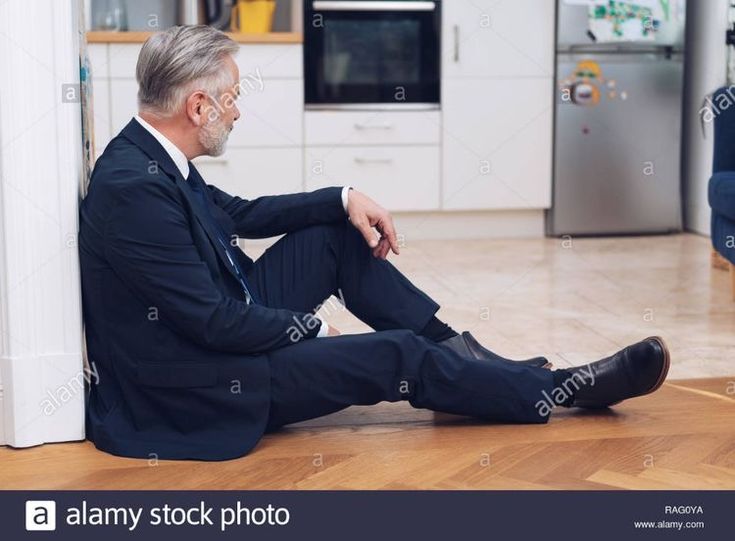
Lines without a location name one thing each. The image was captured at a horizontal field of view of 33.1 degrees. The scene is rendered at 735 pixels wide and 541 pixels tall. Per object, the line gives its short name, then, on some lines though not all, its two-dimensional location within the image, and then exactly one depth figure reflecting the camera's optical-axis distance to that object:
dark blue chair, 3.85
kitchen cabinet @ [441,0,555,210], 5.18
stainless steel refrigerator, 5.24
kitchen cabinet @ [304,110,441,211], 5.16
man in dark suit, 2.32
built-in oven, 5.10
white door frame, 2.38
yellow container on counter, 5.26
